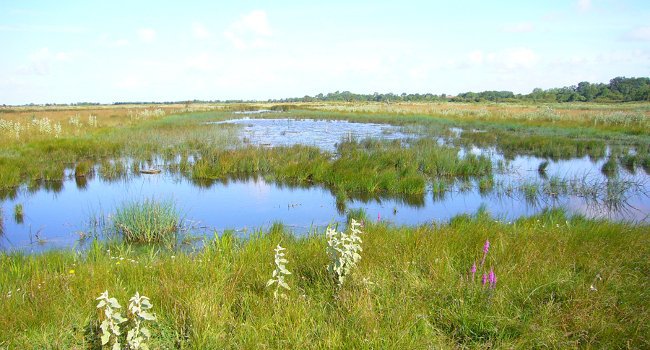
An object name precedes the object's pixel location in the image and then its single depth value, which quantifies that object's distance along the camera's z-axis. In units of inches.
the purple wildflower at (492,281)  134.5
